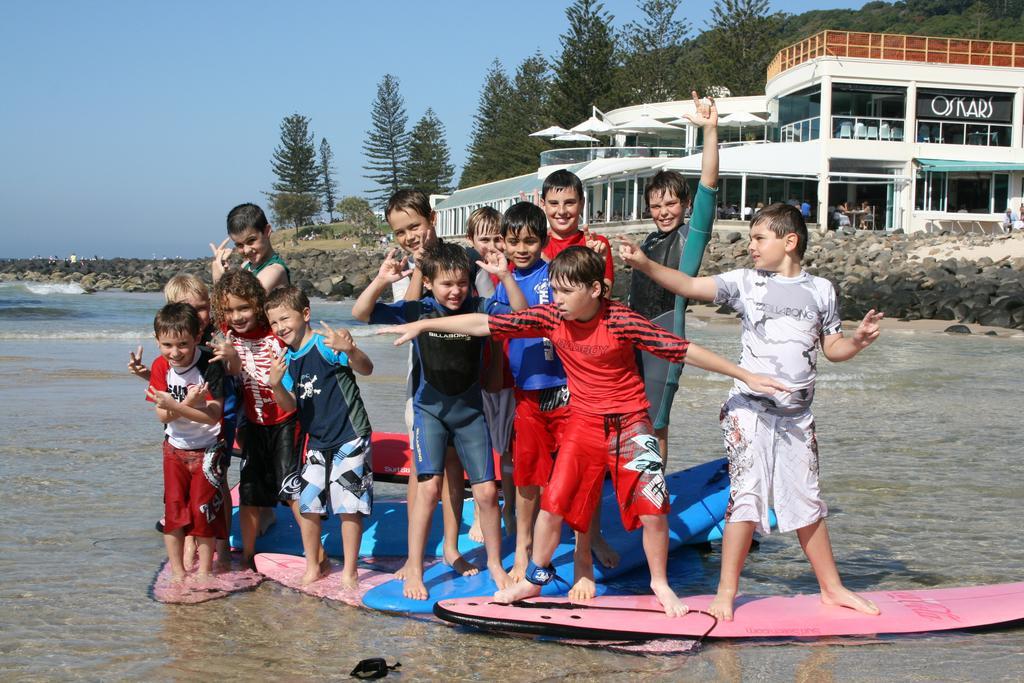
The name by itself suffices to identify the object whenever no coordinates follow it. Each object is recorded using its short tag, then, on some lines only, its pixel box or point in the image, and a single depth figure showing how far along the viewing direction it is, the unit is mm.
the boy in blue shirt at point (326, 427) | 4922
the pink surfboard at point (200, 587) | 4867
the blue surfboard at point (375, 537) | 5676
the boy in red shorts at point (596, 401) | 4379
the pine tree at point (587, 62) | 59938
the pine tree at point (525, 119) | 65750
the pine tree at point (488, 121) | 75875
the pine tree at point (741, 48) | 60781
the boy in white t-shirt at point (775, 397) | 4359
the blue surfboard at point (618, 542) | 4766
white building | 37656
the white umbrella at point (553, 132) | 49812
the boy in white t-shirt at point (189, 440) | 4863
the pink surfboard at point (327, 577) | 4930
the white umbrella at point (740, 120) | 41375
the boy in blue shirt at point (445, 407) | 4777
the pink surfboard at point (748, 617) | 4246
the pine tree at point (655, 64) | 64438
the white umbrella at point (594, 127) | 47531
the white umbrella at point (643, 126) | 46375
